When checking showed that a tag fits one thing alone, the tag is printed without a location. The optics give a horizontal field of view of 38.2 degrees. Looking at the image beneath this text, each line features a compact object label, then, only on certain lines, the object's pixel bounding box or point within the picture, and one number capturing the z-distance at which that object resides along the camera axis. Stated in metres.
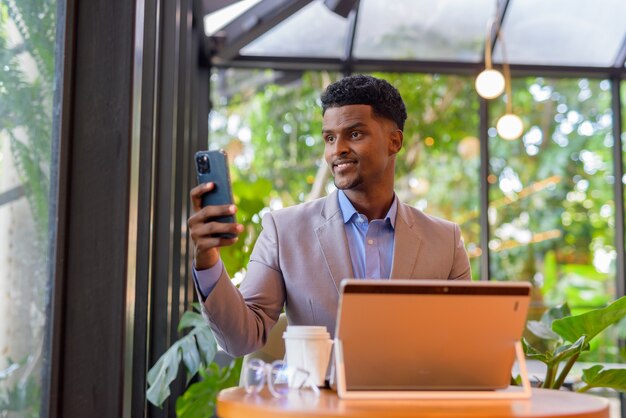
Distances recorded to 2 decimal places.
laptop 1.69
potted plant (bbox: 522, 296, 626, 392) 2.46
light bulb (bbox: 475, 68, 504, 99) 5.78
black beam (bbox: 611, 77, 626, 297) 6.65
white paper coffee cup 1.86
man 2.49
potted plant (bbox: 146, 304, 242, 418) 1.90
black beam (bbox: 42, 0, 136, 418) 2.04
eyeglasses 1.80
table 1.58
